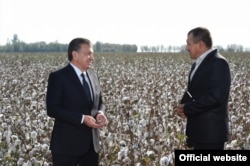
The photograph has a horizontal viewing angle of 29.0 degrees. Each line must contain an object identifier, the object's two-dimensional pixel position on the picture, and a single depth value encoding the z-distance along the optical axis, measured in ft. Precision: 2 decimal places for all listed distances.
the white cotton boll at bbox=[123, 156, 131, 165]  16.81
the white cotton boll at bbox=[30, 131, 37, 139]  20.78
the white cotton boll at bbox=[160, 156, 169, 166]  14.51
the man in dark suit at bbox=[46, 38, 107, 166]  12.39
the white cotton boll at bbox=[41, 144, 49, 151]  18.53
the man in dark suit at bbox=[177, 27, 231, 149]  12.98
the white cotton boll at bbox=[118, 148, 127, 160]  16.96
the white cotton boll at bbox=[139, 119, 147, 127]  22.50
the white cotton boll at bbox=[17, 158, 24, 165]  17.38
